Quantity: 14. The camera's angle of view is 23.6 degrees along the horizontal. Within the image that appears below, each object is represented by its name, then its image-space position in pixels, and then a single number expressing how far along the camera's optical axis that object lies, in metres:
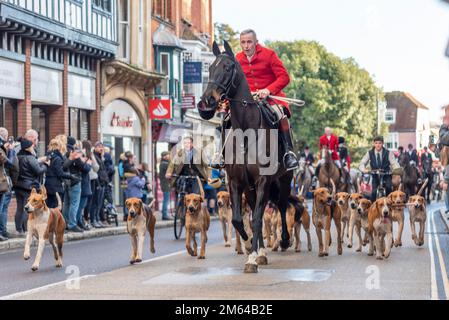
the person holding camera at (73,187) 22.58
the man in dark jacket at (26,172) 20.59
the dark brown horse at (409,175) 36.47
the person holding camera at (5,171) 19.70
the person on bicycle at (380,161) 23.08
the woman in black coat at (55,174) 20.77
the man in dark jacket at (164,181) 27.87
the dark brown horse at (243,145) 14.05
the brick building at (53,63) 29.86
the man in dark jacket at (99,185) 25.78
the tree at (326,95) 90.75
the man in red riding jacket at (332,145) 27.58
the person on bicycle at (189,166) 21.70
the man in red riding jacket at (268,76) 15.12
